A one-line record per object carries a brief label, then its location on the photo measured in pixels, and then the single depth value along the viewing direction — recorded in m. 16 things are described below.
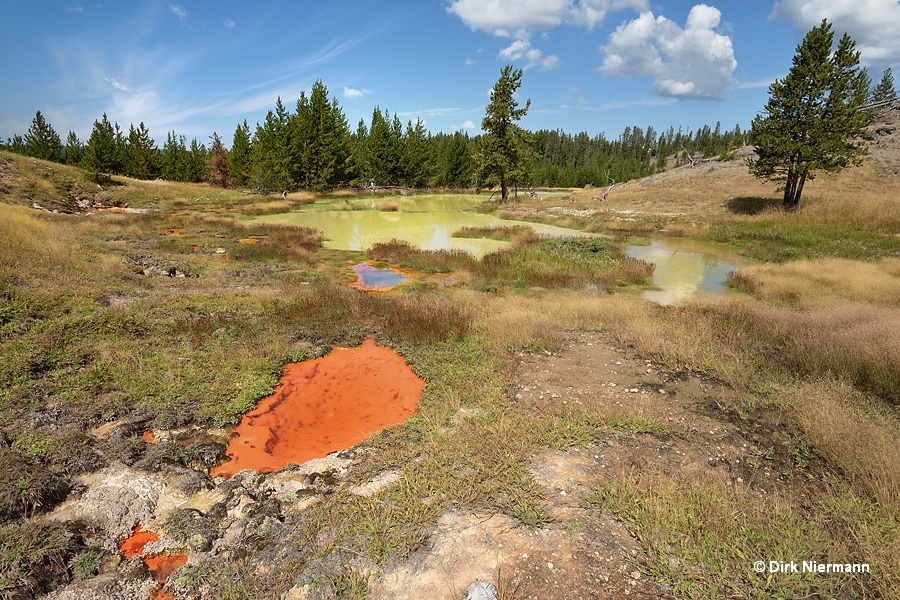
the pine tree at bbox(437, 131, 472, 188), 88.00
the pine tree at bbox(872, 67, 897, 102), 95.06
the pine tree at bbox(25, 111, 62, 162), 64.56
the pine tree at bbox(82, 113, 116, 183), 47.09
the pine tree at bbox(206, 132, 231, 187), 71.38
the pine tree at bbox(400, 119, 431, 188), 74.50
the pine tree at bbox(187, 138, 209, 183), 75.88
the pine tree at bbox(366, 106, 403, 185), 69.19
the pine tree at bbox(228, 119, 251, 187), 69.94
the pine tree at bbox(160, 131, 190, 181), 74.50
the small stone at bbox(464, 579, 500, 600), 4.22
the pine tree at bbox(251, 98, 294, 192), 54.59
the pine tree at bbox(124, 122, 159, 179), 66.62
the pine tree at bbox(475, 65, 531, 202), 47.44
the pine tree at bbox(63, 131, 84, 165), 75.79
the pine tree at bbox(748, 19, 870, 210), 28.62
